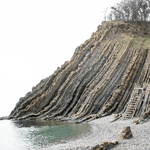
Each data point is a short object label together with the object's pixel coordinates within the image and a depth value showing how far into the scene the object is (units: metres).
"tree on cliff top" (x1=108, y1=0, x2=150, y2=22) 42.25
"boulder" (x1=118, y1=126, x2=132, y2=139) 12.76
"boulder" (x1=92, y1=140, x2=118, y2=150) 10.69
